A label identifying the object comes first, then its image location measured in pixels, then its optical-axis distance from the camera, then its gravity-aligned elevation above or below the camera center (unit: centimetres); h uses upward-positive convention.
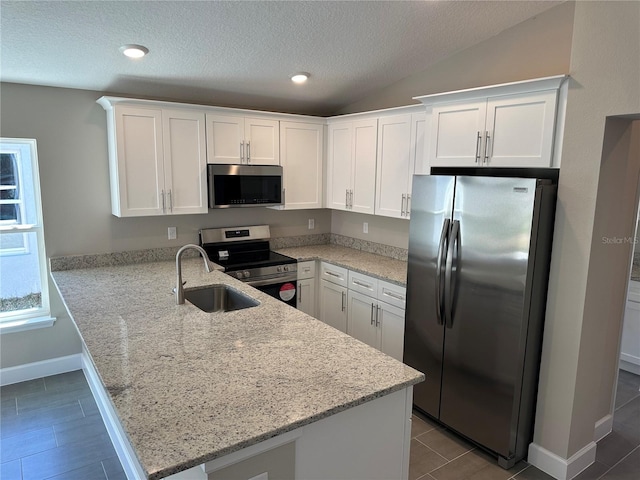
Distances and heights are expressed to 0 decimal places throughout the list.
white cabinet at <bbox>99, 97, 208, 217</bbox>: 335 +16
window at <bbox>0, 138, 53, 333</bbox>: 336 -53
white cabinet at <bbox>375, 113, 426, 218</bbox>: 346 +21
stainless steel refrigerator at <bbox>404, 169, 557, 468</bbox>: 241 -68
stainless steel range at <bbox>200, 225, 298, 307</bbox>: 379 -73
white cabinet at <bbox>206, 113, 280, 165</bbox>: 373 +38
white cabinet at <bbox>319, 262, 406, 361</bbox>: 342 -108
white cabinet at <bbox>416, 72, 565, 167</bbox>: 247 +39
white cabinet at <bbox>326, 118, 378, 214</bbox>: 391 +18
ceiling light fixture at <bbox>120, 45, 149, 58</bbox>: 275 +84
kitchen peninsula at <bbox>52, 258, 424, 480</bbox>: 131 -76
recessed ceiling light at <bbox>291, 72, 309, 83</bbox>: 354 +89
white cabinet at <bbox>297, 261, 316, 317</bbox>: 411 -101
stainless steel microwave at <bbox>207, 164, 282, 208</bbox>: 375 -3
